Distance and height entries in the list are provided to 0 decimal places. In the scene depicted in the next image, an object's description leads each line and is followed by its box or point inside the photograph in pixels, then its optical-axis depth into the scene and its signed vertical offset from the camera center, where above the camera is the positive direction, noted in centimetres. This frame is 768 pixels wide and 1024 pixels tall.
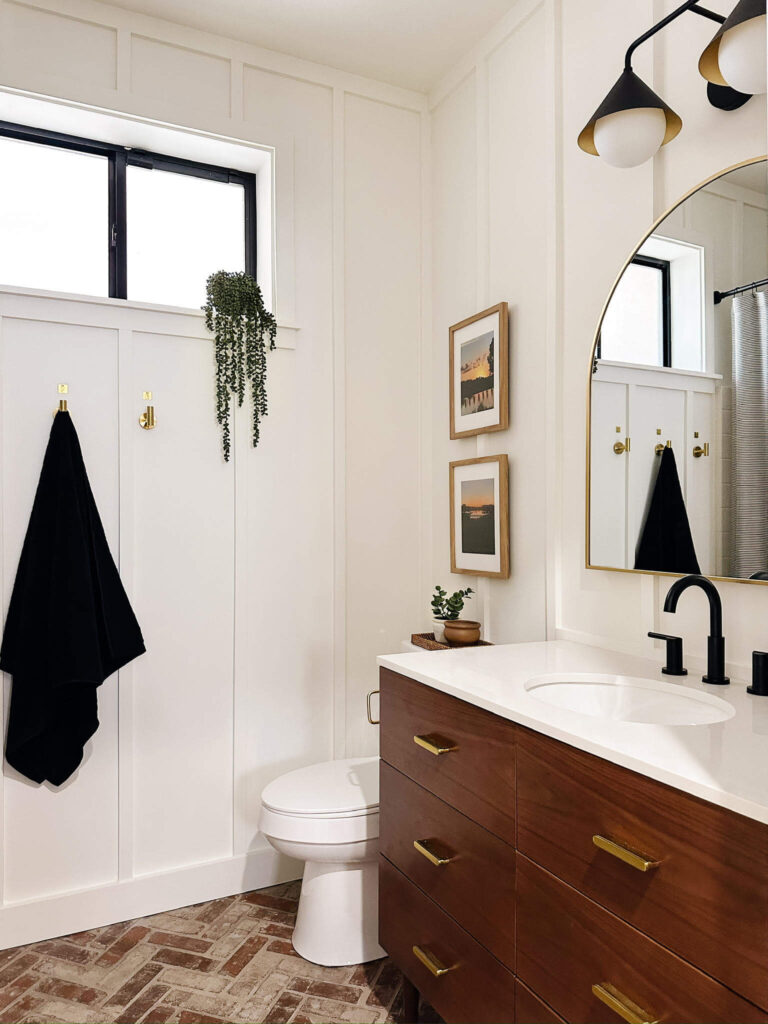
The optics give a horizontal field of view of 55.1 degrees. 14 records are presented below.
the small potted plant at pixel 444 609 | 231 -26
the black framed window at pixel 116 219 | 236 +106
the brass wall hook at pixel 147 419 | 231 +35
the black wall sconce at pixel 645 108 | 138 +88
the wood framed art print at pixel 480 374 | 225 +50
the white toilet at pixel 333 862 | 197 -92
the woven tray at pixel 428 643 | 229 -37
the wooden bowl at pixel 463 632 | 223 -32
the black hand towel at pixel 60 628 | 209 -28
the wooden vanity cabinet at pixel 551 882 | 91 -56
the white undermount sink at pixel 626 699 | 141 -35
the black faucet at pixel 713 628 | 143 -20
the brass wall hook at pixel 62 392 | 221 +42
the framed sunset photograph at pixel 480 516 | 227 +3
